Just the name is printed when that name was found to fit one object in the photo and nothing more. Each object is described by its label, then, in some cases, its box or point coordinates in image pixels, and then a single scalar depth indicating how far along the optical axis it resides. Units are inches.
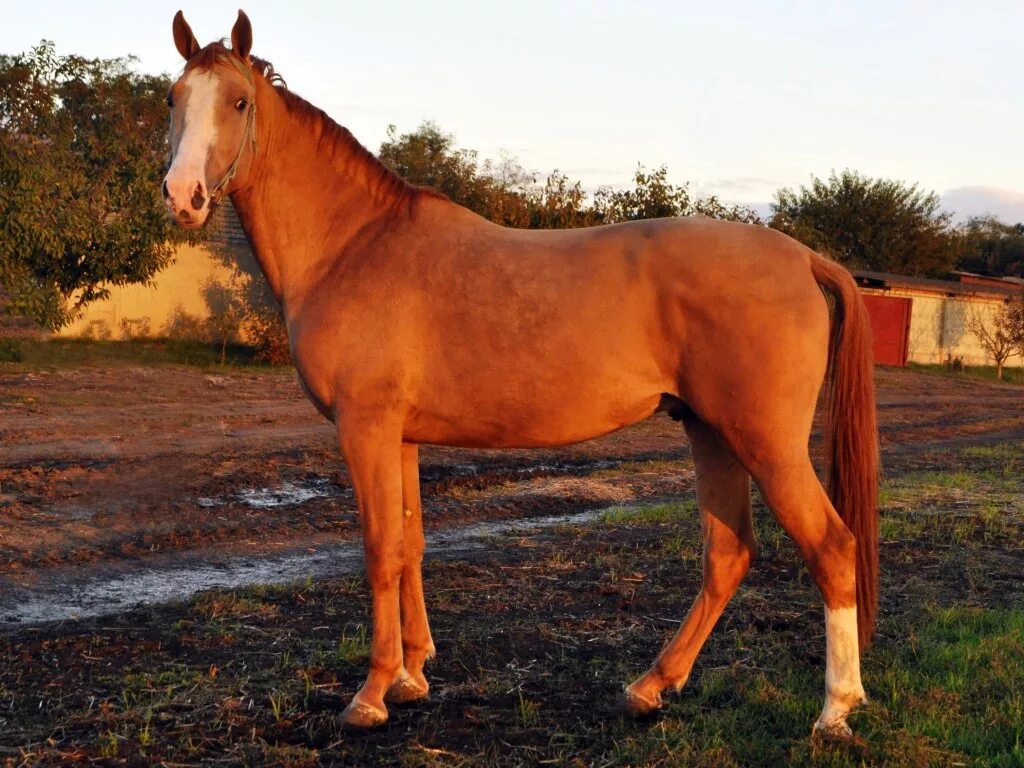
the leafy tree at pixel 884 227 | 1784.0
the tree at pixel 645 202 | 924.0
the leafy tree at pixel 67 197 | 623.2
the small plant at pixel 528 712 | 153.1
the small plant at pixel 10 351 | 659.4
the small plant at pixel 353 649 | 180.4
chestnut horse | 150.6
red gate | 1183.6
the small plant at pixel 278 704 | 153.3
